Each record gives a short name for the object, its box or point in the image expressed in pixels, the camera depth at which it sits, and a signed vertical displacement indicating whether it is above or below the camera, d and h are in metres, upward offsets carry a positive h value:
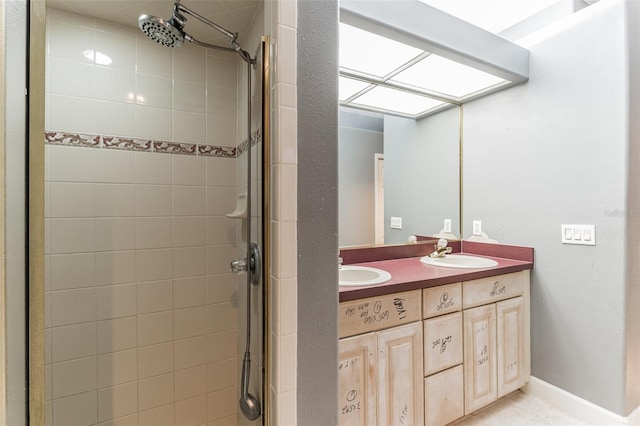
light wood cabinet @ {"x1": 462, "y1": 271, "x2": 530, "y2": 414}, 1.49 -0.73
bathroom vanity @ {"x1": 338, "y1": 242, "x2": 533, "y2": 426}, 1.16 -0.64
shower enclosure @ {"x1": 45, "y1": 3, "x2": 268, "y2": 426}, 1.26 -0.08
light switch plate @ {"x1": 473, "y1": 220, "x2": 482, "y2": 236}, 2.10 -0.11
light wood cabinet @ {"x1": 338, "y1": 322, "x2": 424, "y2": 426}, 1.13 -0.73
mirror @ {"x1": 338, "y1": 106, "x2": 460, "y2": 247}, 1.77 +0.26
